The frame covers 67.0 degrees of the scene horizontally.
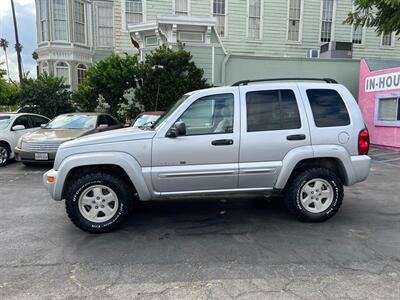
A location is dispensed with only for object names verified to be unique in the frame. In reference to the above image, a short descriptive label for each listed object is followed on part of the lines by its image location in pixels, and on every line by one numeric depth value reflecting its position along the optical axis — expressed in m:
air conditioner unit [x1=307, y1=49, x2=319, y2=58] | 18.80
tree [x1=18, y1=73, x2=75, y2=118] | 14.35
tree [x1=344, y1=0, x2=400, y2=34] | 7.88
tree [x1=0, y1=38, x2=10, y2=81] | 45.19
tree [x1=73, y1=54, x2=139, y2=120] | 13.23
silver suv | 3.99
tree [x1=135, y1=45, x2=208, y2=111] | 12.64
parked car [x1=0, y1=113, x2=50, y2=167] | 8.77
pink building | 11.11
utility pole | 26.01
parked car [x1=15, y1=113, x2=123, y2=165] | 7.73
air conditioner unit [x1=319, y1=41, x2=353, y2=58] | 16.19
